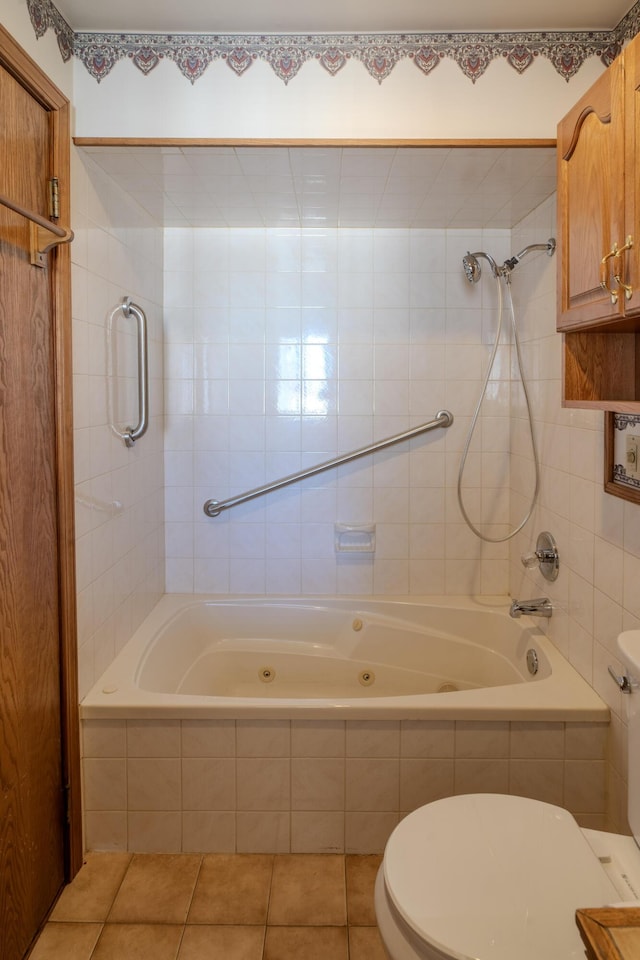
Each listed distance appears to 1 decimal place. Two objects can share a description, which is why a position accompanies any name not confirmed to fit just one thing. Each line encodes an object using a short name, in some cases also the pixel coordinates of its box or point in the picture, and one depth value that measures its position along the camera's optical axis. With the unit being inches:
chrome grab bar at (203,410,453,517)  110.4
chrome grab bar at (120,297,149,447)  89.0
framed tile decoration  66.0
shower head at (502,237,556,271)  88.5
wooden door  59.5
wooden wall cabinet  49.7
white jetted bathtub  97.3
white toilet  41.4
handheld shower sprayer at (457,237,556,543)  94.9
